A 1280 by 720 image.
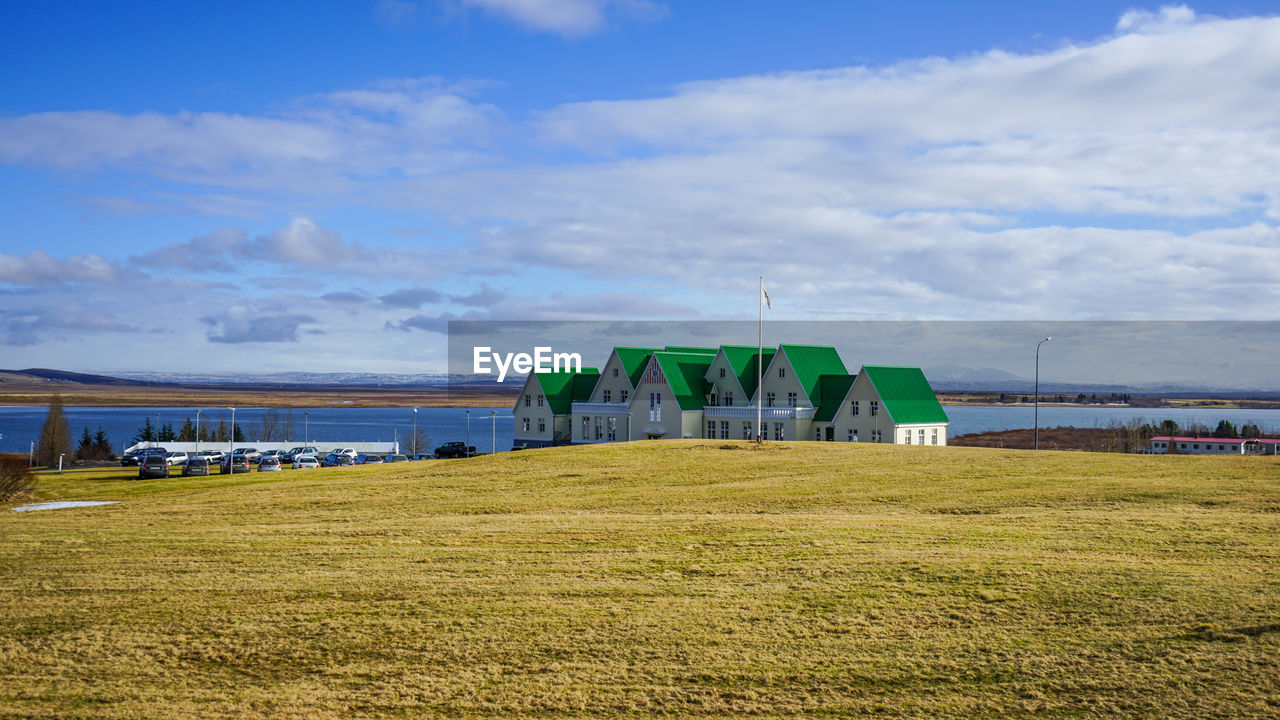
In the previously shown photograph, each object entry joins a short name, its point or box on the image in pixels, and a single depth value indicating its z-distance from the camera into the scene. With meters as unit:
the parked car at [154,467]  57.34
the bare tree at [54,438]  111.25
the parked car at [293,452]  81.38
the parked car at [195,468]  60.34
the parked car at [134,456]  79.19
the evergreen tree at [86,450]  111.25
